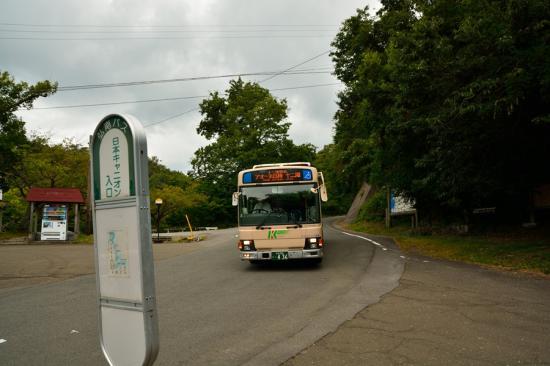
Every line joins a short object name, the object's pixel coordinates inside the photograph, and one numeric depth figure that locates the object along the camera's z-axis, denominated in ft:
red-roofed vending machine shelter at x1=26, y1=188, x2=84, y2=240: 85.05
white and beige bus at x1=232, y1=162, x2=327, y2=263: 39.42
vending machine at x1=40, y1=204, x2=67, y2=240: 84.89
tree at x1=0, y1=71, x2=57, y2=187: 95.76
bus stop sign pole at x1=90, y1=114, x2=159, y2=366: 10.73
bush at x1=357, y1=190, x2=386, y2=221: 112.86
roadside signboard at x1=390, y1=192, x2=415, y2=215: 91.40
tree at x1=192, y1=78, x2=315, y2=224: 166.40
